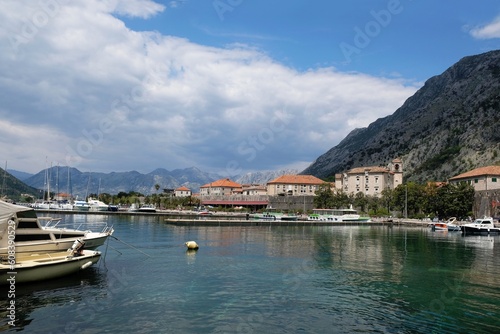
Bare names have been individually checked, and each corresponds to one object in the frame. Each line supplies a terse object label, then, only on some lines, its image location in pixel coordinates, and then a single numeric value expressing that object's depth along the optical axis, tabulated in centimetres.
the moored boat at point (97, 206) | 14750
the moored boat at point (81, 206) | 14988
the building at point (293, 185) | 16262
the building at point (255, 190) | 18088
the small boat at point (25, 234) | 2664
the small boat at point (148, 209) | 14062
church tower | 15150
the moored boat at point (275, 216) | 11331
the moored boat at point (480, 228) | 7888
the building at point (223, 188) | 19332
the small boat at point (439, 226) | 8693
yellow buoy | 4531
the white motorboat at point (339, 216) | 11288
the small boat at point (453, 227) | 8668
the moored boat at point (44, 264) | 2450
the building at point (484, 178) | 10194
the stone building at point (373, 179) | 14750
